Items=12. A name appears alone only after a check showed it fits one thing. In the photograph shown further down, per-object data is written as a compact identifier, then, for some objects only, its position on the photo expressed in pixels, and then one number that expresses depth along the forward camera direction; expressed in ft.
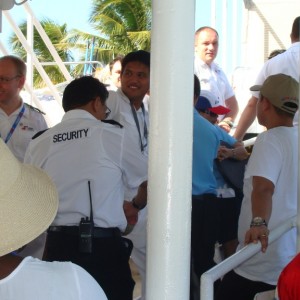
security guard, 15.58
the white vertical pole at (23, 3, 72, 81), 36.02
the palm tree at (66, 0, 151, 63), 167.61
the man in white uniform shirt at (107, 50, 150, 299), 20.80
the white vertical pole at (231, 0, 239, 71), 38.94
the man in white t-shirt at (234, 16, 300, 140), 22.52
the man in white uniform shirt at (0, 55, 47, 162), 22.96
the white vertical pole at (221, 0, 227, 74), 38.01
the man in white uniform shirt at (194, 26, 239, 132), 25.75
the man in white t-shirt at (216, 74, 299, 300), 14.61
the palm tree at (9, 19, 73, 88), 173.52
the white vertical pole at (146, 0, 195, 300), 8.43
